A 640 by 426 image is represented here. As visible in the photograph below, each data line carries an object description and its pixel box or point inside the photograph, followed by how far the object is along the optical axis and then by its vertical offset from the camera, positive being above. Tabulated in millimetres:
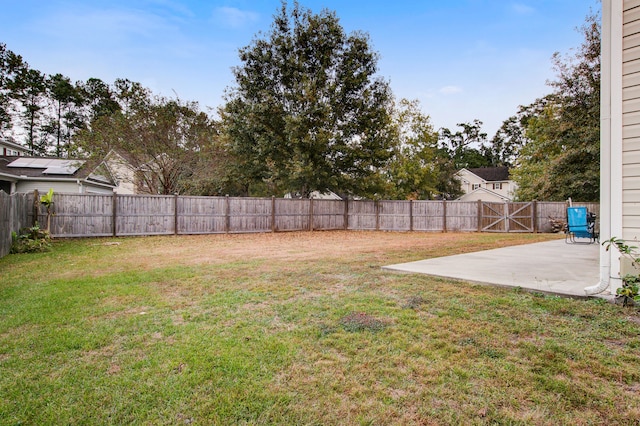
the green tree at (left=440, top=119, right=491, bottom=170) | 45975 +9505
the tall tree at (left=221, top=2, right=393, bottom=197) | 16406 +5256
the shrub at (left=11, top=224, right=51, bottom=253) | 7723 -750
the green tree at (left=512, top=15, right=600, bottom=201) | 15000 +4041
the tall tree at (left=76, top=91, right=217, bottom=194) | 14547 +3033
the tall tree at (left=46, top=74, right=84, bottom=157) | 31141 +9563
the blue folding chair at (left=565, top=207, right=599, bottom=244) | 9070 -271
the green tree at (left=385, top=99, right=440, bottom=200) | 24594 +4877
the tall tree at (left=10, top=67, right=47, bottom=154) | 26922 +8912
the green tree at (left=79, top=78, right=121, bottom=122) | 33562 +11352
